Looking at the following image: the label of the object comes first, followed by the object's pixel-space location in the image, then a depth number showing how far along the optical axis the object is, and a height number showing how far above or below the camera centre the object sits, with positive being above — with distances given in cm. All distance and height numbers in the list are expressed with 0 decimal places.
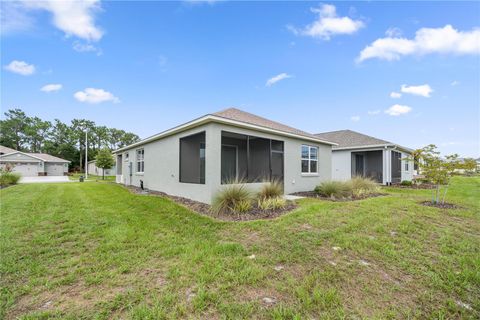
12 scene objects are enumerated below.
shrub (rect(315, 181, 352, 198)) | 982 -130
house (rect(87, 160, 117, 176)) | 3676 -151
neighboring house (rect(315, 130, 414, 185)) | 1580 +28
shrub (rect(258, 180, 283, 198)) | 779 -108
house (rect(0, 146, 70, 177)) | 3138 -9
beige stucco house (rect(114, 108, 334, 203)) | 758 +30
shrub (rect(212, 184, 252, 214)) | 660 -120
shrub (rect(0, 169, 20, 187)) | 1509 -117
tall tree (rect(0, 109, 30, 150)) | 4647 +772
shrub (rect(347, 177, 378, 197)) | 1015 -127
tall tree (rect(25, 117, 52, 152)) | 4856 +699
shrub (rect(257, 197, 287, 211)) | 693 -140
